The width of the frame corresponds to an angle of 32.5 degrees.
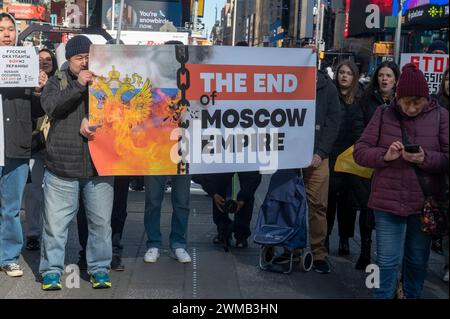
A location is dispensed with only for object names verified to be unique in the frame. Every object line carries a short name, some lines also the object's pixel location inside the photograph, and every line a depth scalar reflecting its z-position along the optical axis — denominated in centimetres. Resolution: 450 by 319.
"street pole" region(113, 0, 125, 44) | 1012
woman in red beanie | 495
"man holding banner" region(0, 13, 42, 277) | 609
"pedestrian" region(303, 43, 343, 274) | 655
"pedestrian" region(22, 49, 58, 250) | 709
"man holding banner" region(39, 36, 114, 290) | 556
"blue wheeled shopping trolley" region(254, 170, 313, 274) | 648
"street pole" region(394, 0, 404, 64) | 1694
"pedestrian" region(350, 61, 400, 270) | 671
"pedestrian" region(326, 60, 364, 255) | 689
